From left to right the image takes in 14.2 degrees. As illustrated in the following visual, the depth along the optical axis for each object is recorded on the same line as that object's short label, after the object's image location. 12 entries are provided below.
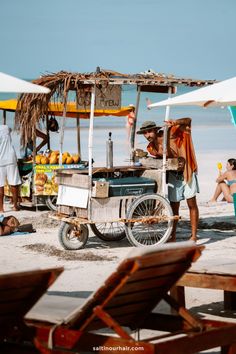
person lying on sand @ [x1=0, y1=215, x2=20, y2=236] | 11.99
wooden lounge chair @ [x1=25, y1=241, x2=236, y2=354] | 4.83
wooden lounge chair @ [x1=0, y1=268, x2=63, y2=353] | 4.84
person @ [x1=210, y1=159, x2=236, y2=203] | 15.17
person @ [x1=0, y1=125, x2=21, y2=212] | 14.55
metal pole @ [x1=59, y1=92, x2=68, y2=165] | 10.77
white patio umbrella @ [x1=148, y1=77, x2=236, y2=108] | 8.88
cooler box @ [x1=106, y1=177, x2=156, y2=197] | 10.59
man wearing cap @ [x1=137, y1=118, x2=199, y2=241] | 10.99
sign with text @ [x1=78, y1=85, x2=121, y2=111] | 11.02
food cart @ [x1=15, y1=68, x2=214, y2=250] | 10.54
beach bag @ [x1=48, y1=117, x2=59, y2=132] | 15.05
